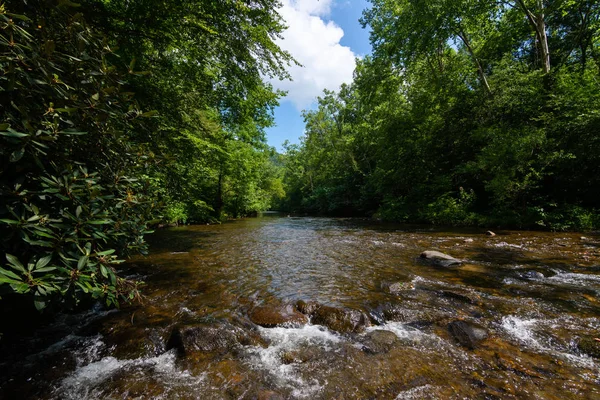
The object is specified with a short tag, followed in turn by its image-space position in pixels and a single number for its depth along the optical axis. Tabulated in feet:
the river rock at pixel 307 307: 14.35
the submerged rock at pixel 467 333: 11.15
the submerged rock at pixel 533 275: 18.92
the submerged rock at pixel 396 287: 17.16
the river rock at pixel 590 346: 10.30
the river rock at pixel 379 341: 10.96
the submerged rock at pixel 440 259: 22.79
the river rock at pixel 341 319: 12.75
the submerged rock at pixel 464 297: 15.08
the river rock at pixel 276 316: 13.25
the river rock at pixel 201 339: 10.90
